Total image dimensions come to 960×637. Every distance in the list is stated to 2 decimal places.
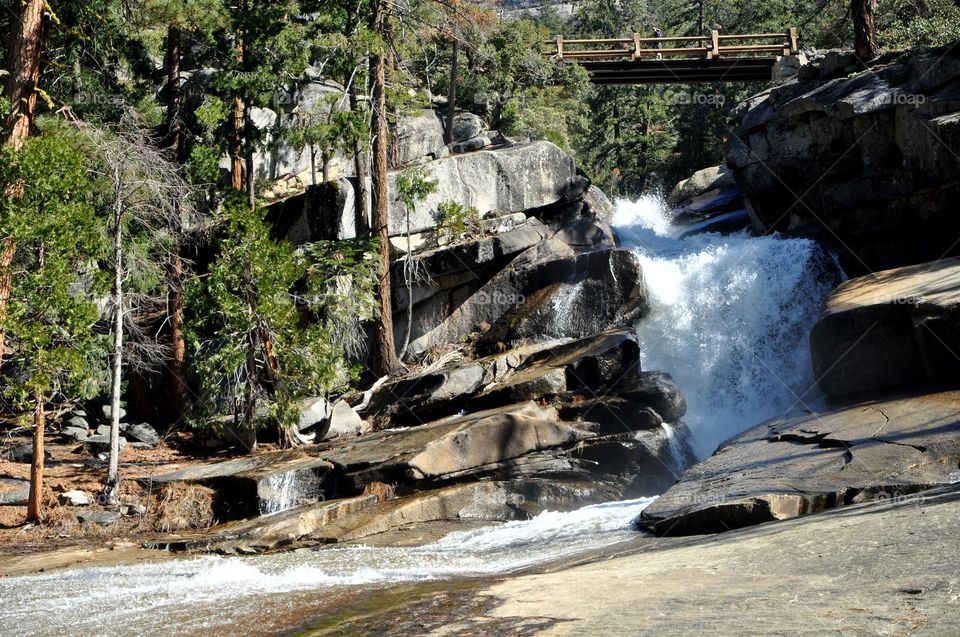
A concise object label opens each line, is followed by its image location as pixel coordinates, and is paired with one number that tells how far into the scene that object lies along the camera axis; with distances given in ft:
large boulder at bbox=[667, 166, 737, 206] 107.86
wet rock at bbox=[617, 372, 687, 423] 53.57
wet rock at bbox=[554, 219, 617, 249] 77.51
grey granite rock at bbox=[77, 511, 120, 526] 48.55
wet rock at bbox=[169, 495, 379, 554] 41.73
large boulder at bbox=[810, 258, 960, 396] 42.70
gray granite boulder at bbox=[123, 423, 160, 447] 66.23
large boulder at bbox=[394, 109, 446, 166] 87.15
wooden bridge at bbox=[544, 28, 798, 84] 100.82
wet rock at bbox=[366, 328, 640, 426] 55.83
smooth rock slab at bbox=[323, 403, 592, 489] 48.70
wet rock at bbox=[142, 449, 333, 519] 49.06
